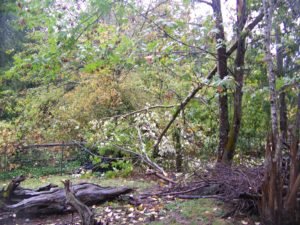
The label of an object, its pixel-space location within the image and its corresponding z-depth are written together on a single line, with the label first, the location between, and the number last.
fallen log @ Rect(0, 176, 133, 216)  4.54
